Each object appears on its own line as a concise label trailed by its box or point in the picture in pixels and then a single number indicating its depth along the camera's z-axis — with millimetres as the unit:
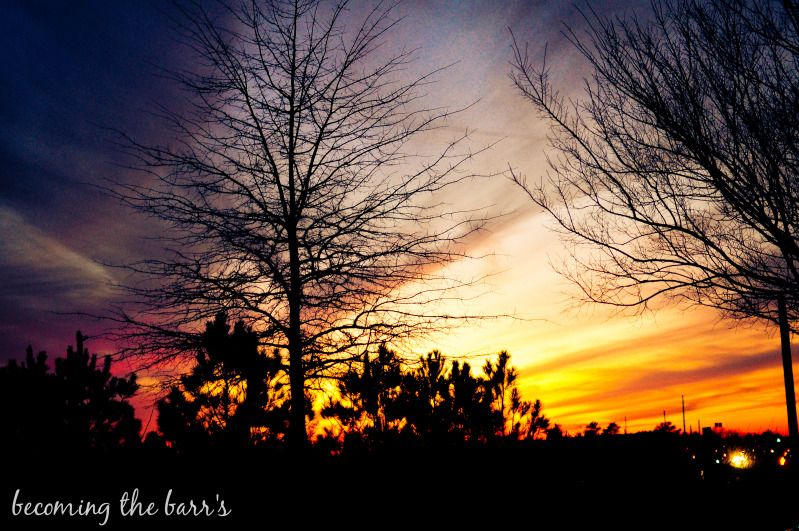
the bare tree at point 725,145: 4883
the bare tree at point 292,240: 5754
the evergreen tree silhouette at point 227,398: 5969
